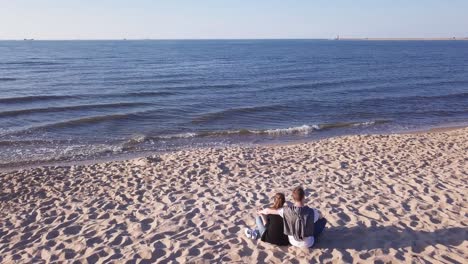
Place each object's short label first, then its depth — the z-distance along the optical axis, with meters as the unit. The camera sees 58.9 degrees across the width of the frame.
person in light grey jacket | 6.94
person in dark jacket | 7.18
